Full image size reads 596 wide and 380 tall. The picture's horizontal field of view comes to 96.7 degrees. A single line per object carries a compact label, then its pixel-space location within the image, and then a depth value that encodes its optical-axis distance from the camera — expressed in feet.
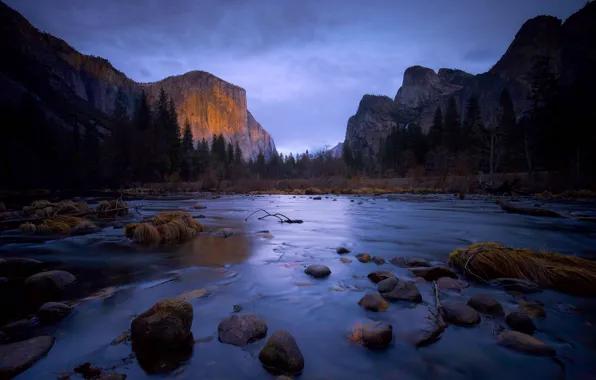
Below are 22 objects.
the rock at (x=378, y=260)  17.70
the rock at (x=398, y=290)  11.18
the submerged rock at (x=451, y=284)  12.62
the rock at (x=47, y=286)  11.87
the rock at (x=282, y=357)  6.89
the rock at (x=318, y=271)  14.97
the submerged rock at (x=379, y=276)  13.65
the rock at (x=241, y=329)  8.23
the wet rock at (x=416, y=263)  16.70
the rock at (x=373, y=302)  10.48
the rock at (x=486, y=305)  9.78
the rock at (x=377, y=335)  8.03
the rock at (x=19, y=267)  14.96
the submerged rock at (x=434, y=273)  14.25
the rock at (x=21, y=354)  6.58
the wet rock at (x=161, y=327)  7.73
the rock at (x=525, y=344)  7.47
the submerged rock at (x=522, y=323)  8.76
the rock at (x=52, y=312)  9.72
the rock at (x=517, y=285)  12.19
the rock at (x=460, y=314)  9.14
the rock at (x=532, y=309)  9.73
